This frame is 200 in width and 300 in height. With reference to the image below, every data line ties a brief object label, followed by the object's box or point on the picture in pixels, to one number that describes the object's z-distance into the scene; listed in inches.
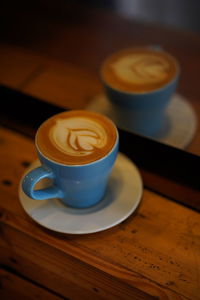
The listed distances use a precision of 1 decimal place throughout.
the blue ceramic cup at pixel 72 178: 17.7
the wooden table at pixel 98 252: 18.1
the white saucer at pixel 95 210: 19.3
